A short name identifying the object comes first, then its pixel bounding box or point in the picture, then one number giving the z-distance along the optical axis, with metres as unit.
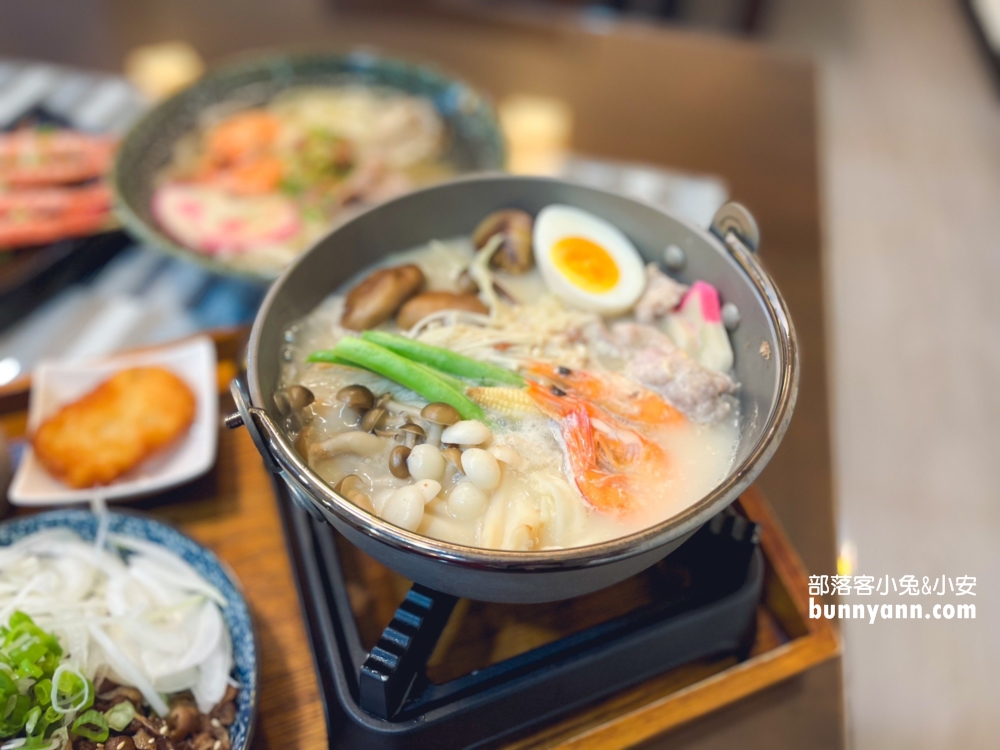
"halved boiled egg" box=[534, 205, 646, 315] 0.31
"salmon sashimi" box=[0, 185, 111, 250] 0.43
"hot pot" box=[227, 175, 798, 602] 0.20
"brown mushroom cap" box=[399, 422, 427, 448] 0.25
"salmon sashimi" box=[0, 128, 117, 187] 0.47
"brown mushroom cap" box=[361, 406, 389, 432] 0.26
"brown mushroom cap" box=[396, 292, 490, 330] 0.30
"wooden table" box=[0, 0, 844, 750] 0.28
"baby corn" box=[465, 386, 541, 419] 0.27
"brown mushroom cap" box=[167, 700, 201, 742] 0.25
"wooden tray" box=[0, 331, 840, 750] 0.27
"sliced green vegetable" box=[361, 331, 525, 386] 0.27
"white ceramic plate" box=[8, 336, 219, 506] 0.31
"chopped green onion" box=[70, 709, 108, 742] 0.24
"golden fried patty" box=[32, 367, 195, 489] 0.32
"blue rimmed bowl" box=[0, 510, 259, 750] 0.25
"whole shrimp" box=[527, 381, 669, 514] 0.25
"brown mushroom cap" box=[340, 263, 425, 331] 0.30
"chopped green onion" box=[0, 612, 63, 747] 0.23
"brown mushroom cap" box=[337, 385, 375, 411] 0.26
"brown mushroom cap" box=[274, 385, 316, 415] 0.26
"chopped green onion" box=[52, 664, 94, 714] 0.24
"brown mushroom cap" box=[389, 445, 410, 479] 0.25
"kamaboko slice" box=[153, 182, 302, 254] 0.44
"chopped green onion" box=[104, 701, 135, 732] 0.25
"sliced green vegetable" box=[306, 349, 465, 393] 0.27
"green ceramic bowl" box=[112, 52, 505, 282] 0.44
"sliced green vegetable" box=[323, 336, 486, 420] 0.26
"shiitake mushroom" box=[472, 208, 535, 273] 0.32
